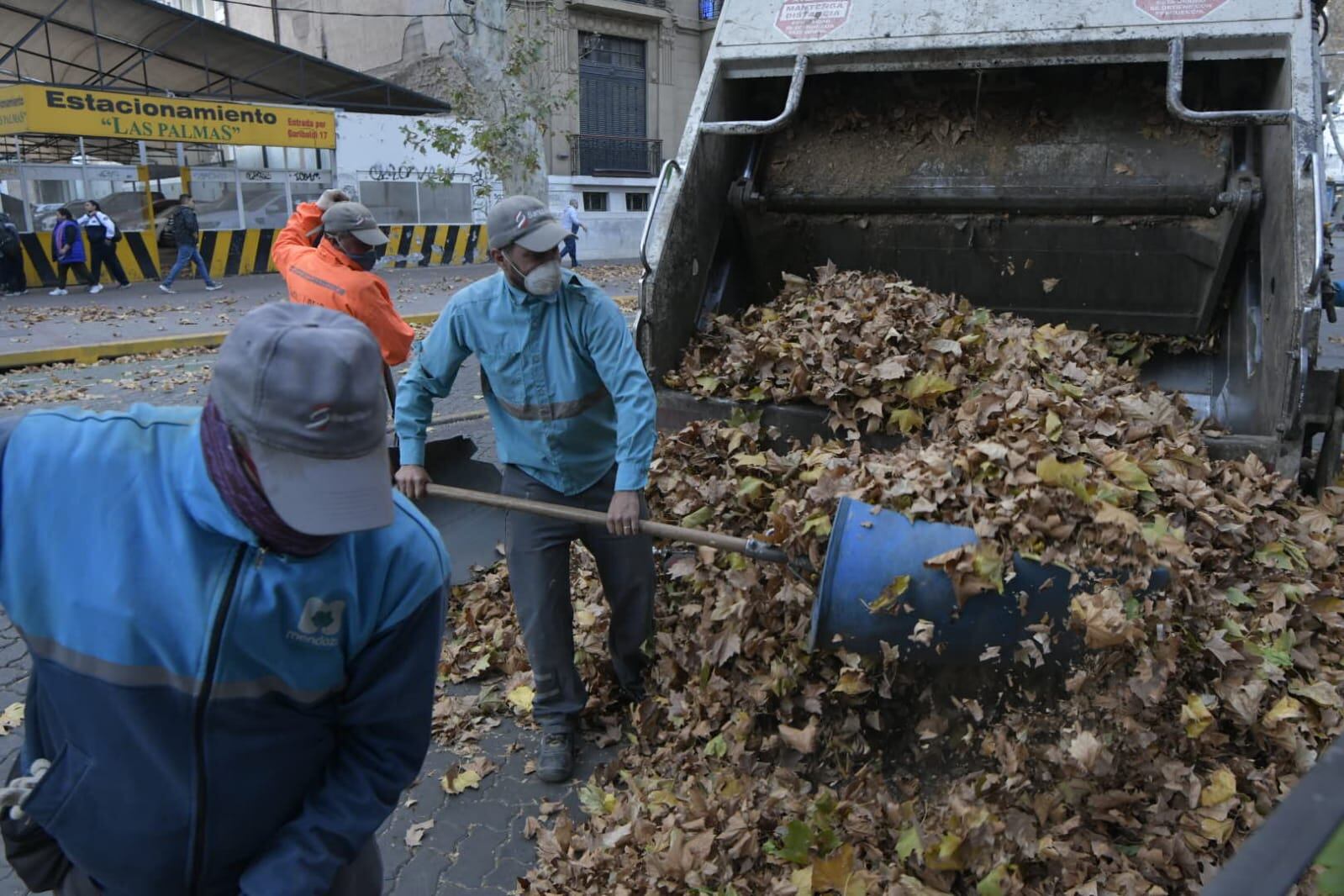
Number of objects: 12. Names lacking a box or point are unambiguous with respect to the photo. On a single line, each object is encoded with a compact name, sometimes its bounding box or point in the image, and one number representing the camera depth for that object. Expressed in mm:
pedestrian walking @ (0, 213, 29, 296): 14906
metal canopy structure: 18625
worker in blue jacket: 1260
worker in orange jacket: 4137
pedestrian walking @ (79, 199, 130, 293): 15406
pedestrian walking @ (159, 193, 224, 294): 15969
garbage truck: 3988
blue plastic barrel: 2514
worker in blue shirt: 3096
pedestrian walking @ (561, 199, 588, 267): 19875
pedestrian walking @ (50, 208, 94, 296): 14906
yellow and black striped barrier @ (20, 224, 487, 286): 16016
